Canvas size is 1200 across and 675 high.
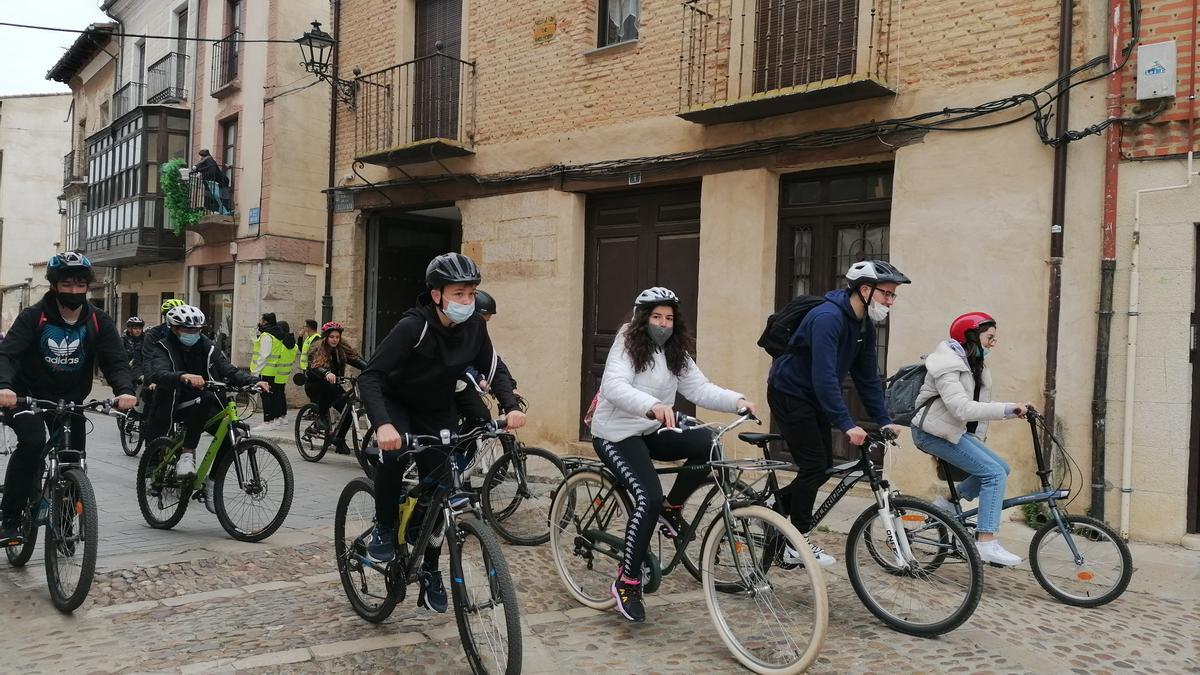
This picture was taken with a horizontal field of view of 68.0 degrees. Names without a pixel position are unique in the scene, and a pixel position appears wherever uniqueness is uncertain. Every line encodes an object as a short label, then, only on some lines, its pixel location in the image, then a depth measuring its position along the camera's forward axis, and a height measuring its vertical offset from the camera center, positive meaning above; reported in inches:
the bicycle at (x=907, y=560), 168.2 -43.1
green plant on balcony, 753.6 +99.4
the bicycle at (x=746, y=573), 145.8 -42.6
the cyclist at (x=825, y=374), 188.1 -8.3
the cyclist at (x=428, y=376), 159.9 -10.0
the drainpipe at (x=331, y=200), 545.3 +73.6
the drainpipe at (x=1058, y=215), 283.7 +41.4
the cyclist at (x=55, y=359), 200.7 -11.8
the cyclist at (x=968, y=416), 209.9 -17.7
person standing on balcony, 734.5 +111.0
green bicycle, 245.1 -47.6
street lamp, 518.0 +150.0
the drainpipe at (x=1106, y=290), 272.7 +17.4
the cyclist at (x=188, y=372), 254.5 -17.4
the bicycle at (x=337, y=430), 392.5 -51.4
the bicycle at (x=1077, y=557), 201.2 -48.5
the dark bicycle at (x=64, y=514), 181.6 -44.2
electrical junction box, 261.3 +82.4
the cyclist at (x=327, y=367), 414.0 -22.6
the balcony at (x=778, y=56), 326.6 +110.6
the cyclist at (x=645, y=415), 169.0 -17.0
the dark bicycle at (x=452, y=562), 137.3 -41.5
